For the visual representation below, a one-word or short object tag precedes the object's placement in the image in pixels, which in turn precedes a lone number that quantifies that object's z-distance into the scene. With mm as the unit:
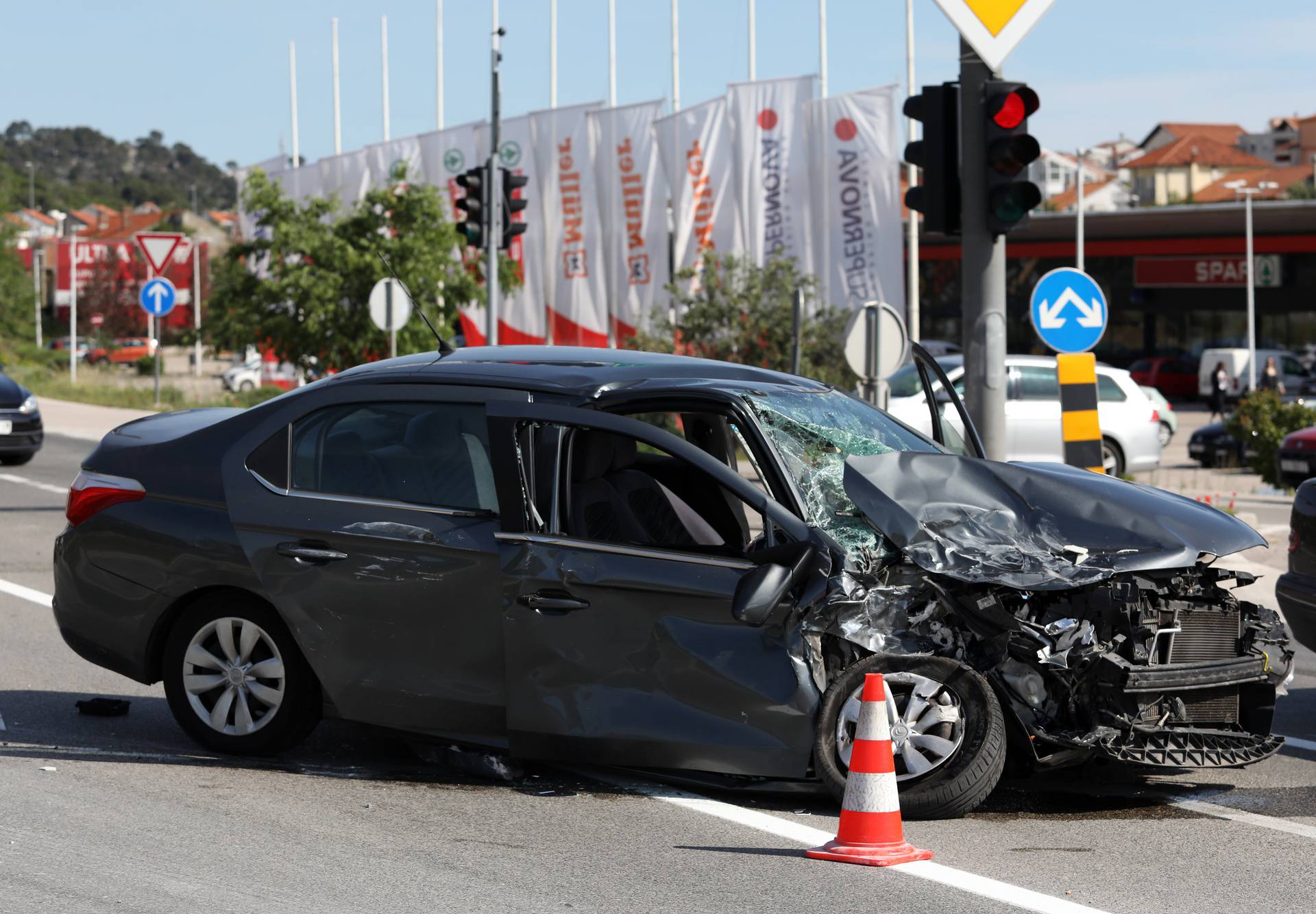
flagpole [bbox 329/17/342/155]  57250
